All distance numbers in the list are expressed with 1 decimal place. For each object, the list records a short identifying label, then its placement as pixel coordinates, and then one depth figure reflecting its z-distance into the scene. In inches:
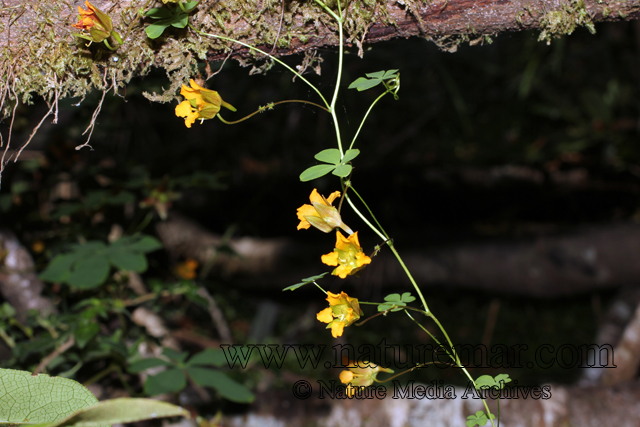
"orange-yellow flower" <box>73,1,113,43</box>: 24.1
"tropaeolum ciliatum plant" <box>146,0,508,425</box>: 24.2
